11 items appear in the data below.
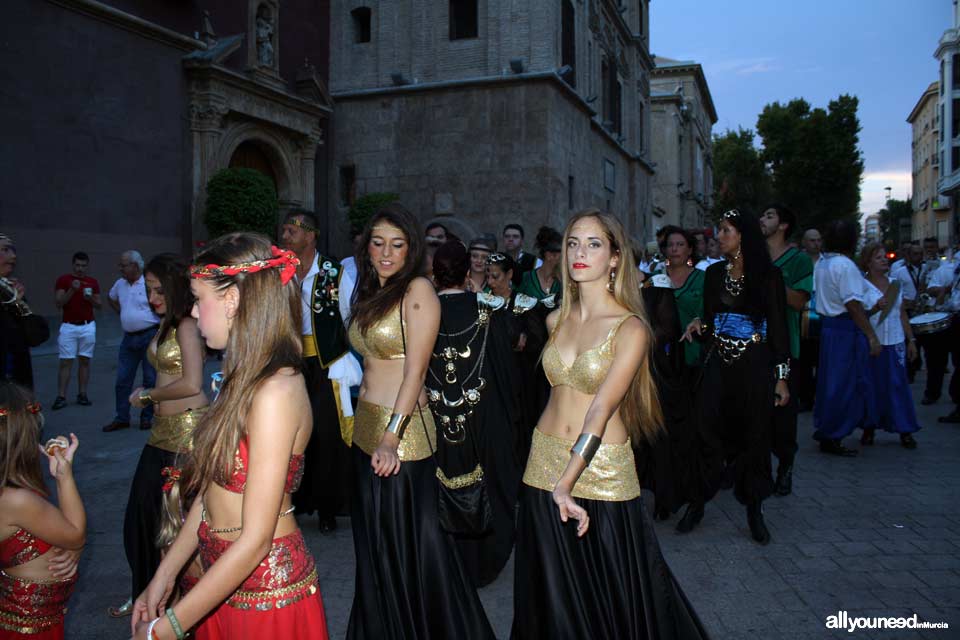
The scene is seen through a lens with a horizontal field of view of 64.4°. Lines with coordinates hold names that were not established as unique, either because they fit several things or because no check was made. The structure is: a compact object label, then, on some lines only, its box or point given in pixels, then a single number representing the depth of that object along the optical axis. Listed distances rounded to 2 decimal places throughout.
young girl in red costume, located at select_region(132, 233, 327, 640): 2.04
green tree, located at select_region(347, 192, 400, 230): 19.41
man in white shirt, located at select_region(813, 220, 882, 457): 7.79
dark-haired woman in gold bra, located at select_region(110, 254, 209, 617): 3.70
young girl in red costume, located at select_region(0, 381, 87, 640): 2.74
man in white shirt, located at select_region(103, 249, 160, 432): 9.09
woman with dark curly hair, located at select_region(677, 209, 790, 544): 5.23
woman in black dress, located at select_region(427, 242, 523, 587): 4.55
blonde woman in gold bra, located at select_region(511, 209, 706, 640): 2.93
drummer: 10.41
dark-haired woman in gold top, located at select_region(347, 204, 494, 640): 3.22
